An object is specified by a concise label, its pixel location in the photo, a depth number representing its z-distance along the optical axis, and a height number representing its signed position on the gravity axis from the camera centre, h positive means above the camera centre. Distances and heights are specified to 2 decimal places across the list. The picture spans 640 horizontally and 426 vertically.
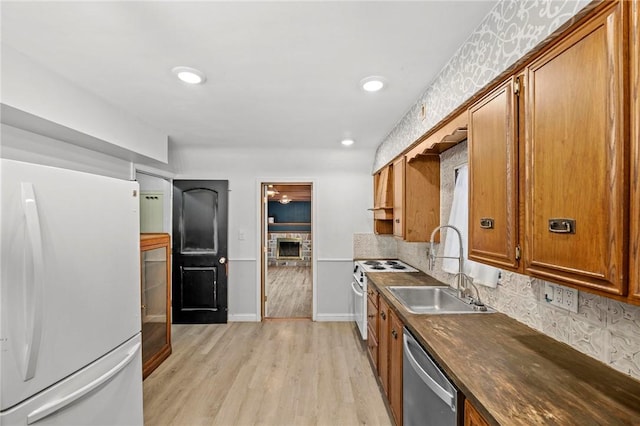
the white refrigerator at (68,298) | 1.09 -0.39
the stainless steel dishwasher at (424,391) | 1.17 -0.84
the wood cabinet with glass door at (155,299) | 2.79 -0.91
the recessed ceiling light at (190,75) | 1.83 +0.91
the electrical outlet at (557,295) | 1.35 -0.40
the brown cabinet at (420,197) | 2.71 +0.14
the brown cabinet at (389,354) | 1.88 -1.08
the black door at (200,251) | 4.12 -0.56
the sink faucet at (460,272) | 2.06 -0.44
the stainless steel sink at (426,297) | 2.26 -0.70
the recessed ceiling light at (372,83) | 1.96 +0.90
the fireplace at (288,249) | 8.95 -1.16
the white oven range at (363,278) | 3.20 -0.81
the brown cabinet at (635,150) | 0.74 +0.16
